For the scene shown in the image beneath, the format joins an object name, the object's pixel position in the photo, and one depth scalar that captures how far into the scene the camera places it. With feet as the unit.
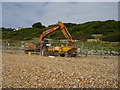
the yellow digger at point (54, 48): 46.98
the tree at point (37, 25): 199.31
